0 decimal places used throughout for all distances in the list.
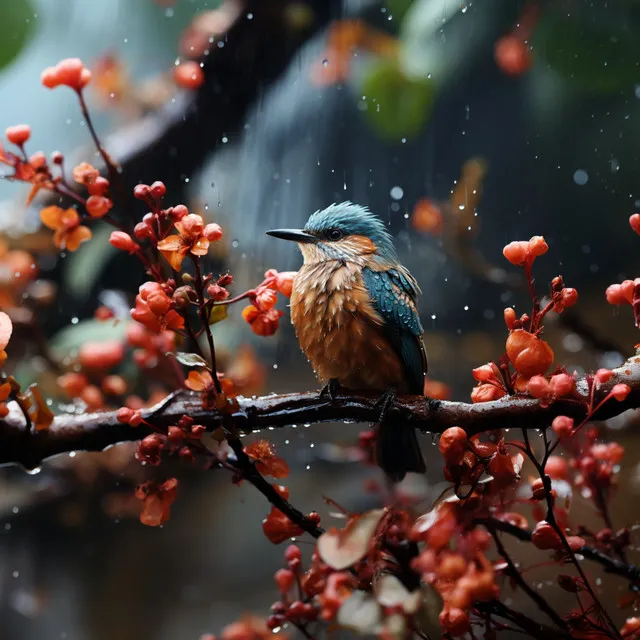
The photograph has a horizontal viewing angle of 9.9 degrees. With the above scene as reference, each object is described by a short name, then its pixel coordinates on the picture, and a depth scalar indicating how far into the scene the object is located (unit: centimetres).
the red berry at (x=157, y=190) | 210
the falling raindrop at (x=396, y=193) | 218
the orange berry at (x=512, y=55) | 221
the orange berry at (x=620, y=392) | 203
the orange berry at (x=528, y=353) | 205
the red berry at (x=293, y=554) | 211
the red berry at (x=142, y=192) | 210
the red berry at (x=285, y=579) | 211
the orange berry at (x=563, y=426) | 203
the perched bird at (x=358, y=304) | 214
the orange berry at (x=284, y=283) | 212
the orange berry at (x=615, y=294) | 208
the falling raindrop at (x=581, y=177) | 218
